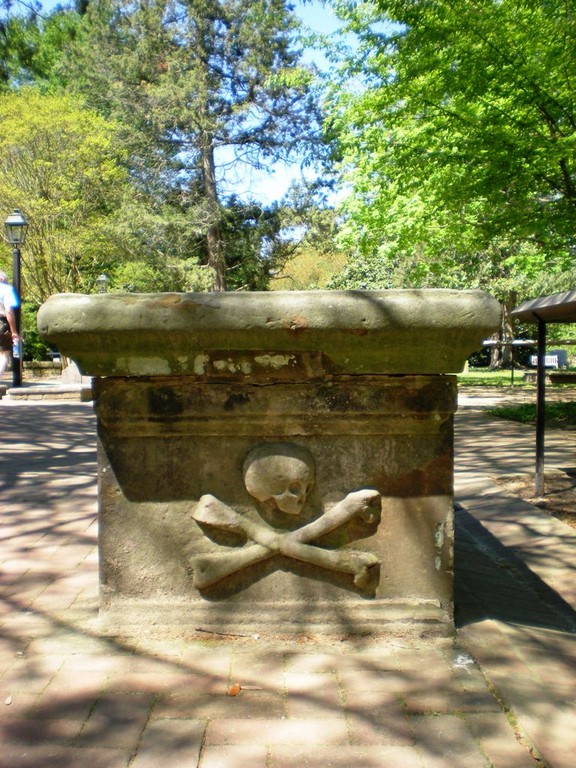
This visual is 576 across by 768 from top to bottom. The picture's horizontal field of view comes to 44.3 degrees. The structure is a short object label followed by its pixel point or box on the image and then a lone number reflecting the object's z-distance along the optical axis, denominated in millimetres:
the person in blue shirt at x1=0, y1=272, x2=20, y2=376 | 9336
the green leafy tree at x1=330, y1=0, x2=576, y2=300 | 6719
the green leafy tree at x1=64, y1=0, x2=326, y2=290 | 25609
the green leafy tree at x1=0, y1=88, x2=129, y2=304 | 21812
